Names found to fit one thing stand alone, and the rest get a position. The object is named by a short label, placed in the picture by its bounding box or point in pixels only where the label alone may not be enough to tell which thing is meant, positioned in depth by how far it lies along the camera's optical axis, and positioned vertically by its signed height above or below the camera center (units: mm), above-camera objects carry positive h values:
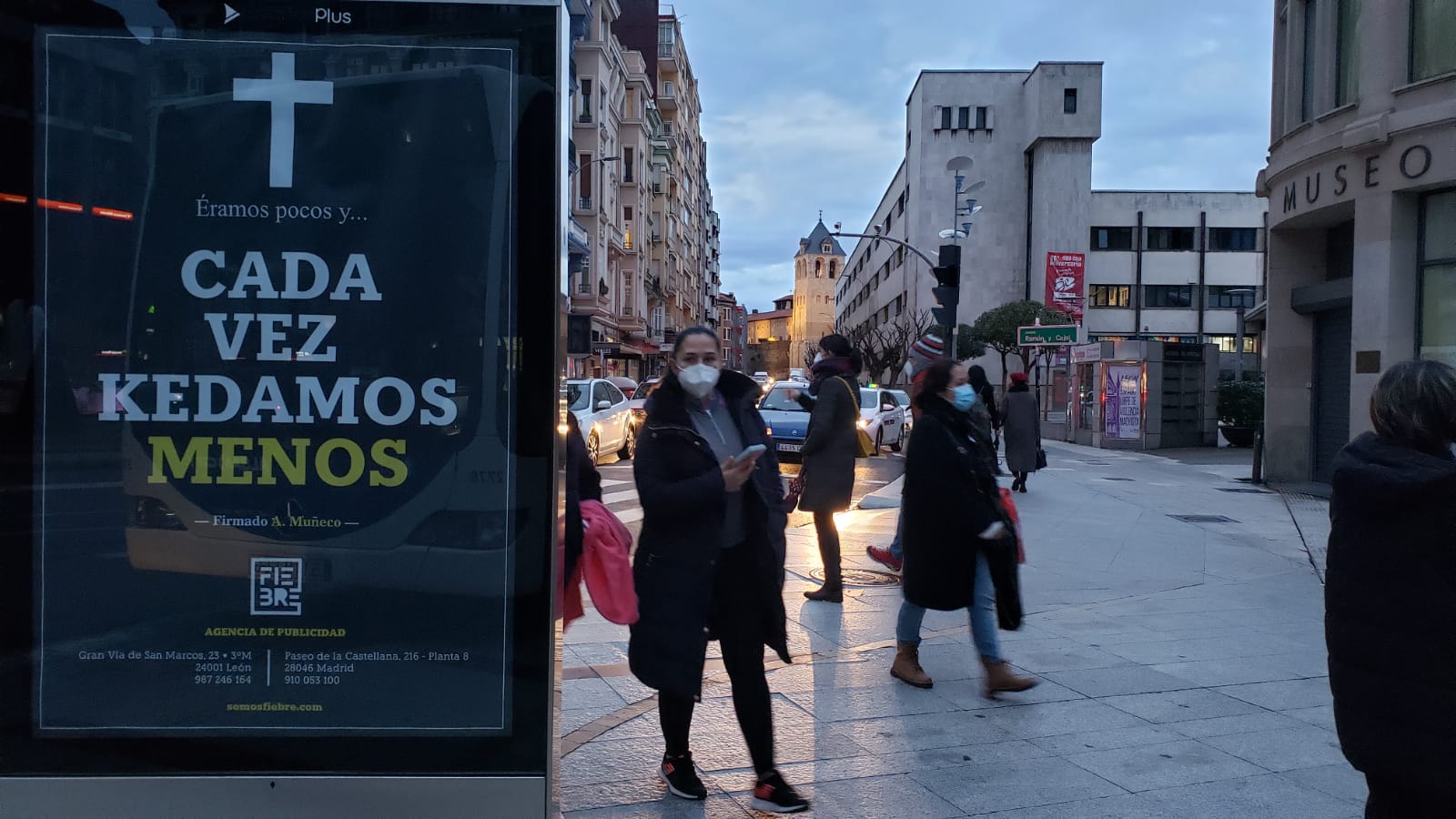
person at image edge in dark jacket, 2570 -490
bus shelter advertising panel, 2561 +1
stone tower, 151375 +16011
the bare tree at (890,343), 62312 +3279
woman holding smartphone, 3672 -592
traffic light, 12438 +1347
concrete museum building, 13398 +2732
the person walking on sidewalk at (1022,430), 14734 -475
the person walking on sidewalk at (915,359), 7754 +271
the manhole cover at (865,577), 8305 -1499
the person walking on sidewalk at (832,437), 6992 -301
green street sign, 24328 +1431
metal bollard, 17703 -943
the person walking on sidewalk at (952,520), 5023 -606
